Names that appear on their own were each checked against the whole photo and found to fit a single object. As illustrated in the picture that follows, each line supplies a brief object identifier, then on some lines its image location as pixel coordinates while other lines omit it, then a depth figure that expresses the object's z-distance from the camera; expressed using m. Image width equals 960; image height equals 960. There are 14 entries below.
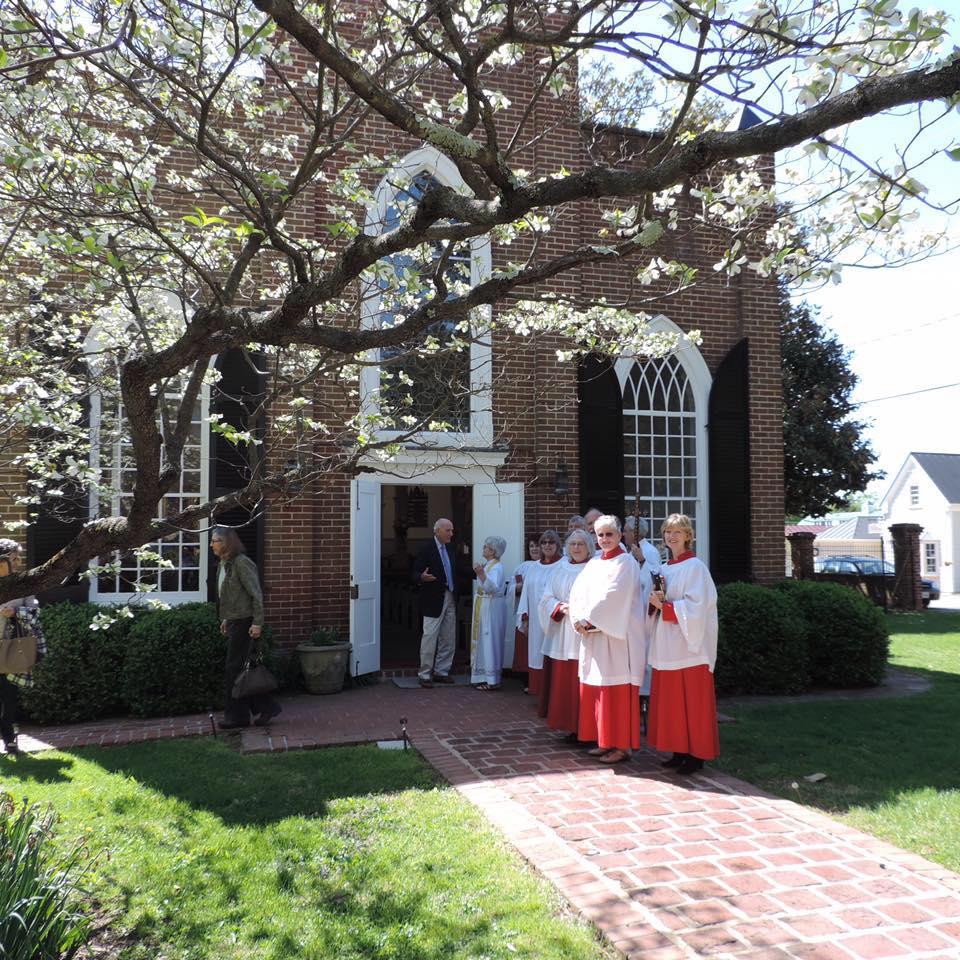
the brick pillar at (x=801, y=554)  20.47
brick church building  9.86
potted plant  9.34
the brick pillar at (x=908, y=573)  22.20
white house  37.59
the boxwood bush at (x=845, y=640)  9.71
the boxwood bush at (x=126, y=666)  8.00
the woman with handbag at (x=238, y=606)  7.89
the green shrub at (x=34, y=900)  3.22
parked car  23.75
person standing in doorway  10.04
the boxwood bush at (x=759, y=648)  9.22
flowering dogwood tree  3.30
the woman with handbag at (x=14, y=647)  6.91
